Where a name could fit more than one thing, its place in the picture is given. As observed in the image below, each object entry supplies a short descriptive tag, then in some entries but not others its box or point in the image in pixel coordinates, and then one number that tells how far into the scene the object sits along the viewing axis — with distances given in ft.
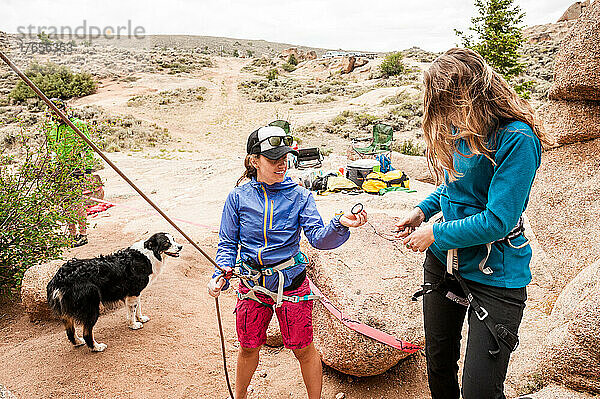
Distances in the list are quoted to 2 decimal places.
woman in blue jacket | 7.95
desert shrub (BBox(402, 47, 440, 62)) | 139.21
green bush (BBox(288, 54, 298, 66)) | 156.29
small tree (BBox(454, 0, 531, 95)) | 58.80
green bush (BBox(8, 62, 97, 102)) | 86.28
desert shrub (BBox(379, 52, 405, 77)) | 110.93
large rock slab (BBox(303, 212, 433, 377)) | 9.80
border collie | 11.53
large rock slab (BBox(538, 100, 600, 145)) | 12.85
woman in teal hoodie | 5.61
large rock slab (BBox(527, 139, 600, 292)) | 12.31
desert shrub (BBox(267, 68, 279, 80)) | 126.26
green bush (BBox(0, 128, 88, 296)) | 14.90
